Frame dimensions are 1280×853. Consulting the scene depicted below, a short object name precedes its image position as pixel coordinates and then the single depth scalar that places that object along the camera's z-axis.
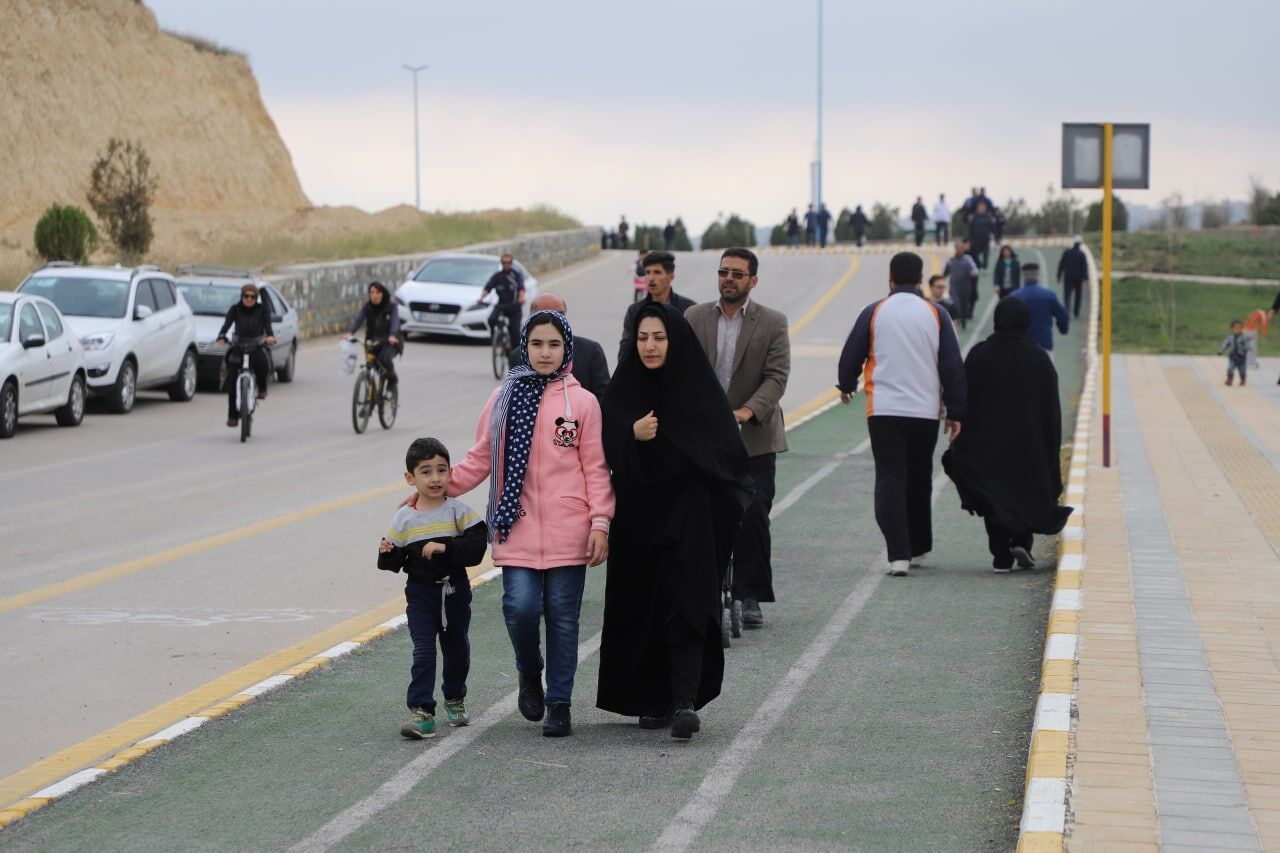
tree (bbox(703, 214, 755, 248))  94.25
